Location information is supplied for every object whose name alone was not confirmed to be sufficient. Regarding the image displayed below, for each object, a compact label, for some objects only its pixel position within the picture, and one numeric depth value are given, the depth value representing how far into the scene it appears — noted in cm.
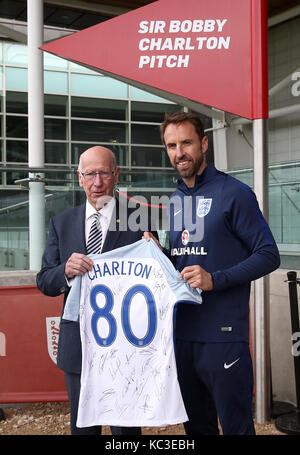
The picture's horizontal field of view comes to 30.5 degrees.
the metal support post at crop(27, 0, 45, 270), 818
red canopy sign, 432
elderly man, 280
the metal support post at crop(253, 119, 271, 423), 446
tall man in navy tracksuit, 261
